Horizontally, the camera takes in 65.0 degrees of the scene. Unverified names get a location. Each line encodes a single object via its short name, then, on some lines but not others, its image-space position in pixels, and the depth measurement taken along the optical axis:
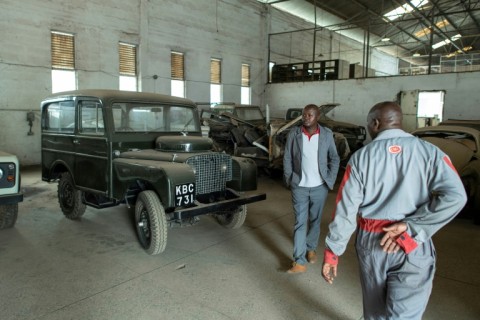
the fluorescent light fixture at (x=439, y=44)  28.25
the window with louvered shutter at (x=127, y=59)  12.62
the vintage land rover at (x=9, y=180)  4.47
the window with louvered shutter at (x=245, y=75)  17.53
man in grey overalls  1.76
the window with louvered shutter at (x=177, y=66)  14.27
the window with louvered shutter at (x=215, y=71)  15.90
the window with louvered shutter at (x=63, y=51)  11.03
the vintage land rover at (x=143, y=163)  4.09
